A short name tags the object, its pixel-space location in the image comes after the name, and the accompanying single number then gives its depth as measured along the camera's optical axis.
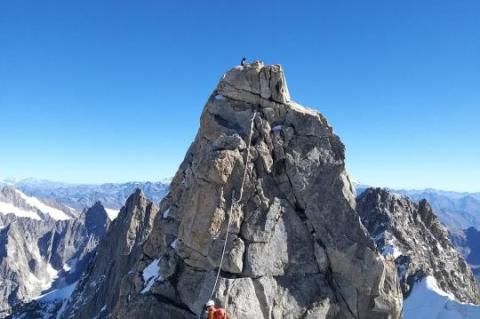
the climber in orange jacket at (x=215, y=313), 19.70
